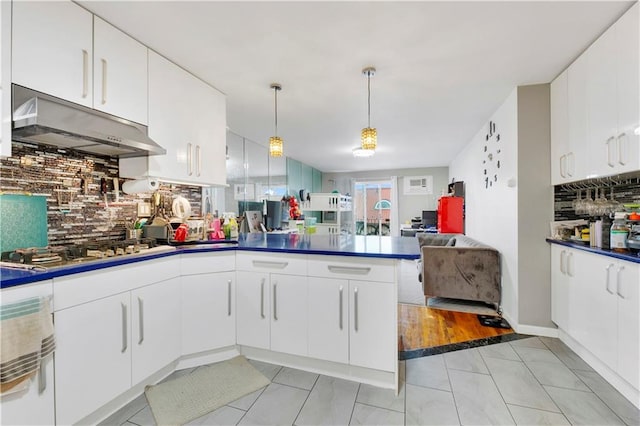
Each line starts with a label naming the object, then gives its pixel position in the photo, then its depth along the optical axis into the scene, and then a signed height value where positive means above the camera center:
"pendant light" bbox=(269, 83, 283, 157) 2.70 +0.68
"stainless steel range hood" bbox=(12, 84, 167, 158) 1.39 +0.48
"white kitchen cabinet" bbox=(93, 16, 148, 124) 1.73 +0.93
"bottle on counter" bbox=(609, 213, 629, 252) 1.85 -0.13
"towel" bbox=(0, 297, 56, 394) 1.12 -0.52
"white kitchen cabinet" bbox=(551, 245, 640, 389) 1.63 -0.63
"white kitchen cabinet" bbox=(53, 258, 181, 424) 1.36 -0.66
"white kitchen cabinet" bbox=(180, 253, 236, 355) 2.01 -0.64
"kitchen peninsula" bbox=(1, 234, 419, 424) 1.38 -0.64
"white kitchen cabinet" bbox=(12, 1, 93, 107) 1.40 +0.90
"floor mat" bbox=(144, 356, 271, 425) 1.58 -1.11
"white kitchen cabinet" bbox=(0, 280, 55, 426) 1.16 -0.79
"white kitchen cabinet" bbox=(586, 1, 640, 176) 1.66 +0.76
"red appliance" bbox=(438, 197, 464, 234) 5.38 -0.02
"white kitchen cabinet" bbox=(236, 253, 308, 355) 1.97 -0.64
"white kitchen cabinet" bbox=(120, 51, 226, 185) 2.09 +0.73
